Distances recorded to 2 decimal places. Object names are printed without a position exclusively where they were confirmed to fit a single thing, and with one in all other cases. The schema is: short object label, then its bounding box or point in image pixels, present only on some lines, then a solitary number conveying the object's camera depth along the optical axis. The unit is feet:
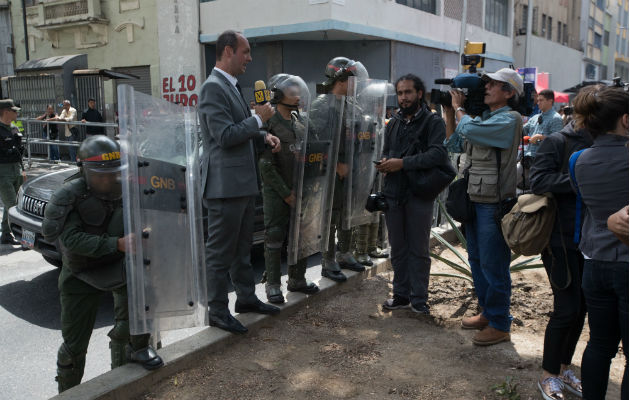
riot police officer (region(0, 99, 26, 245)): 22.72
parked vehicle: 17.11
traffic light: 37.30
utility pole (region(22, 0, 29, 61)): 68.85
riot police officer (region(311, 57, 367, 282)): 14.57
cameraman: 11.52
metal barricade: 37.96
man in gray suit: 11.73
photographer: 13.58
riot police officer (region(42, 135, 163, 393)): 9.31
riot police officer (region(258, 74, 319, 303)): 13.92
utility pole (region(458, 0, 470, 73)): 42.09
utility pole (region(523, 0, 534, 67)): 84.53
